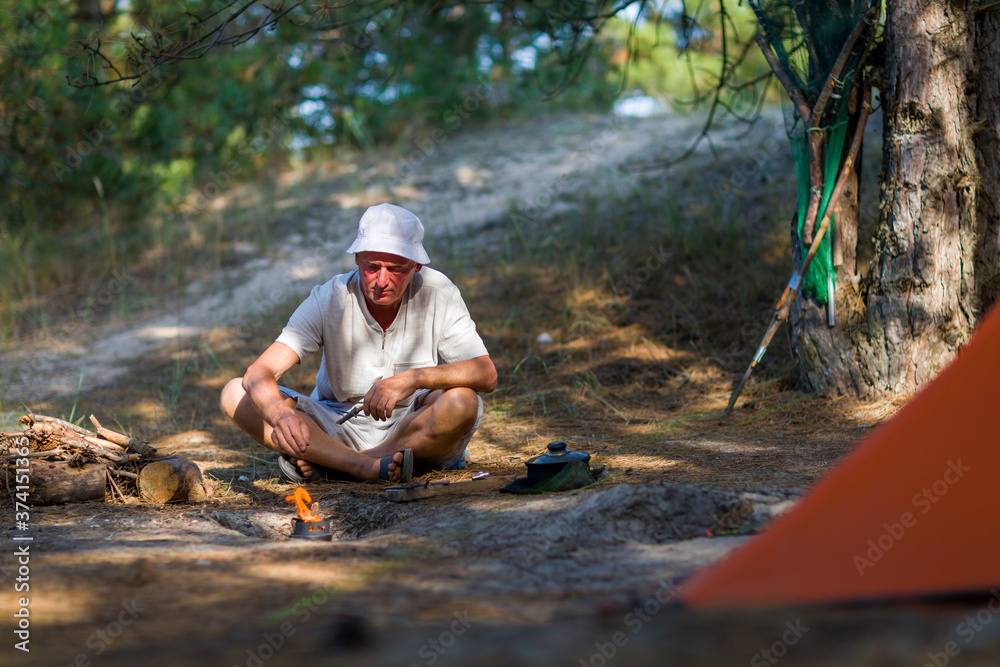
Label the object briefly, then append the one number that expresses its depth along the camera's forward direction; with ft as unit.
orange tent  5.24
